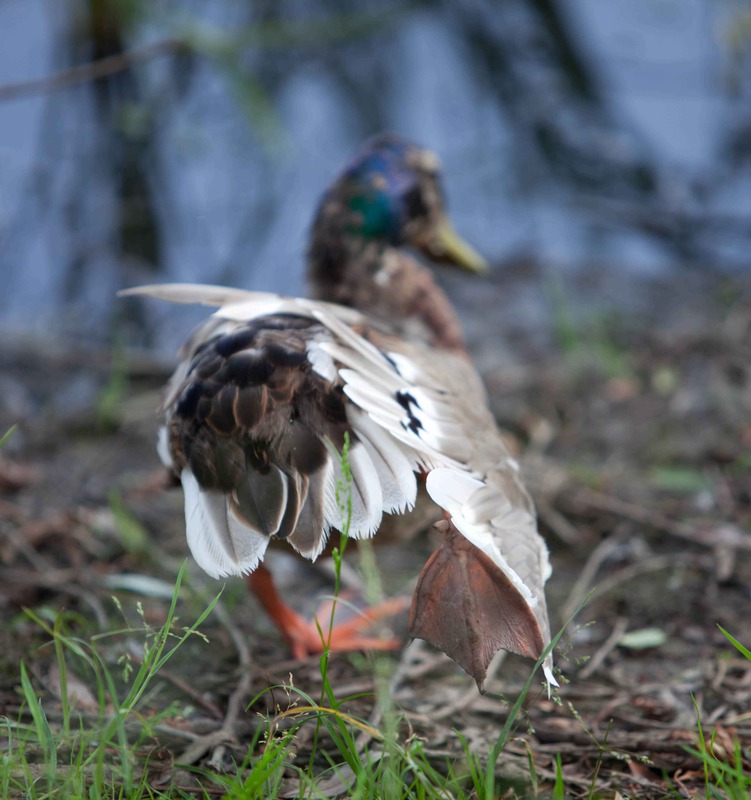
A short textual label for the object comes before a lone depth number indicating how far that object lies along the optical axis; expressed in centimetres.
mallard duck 354
